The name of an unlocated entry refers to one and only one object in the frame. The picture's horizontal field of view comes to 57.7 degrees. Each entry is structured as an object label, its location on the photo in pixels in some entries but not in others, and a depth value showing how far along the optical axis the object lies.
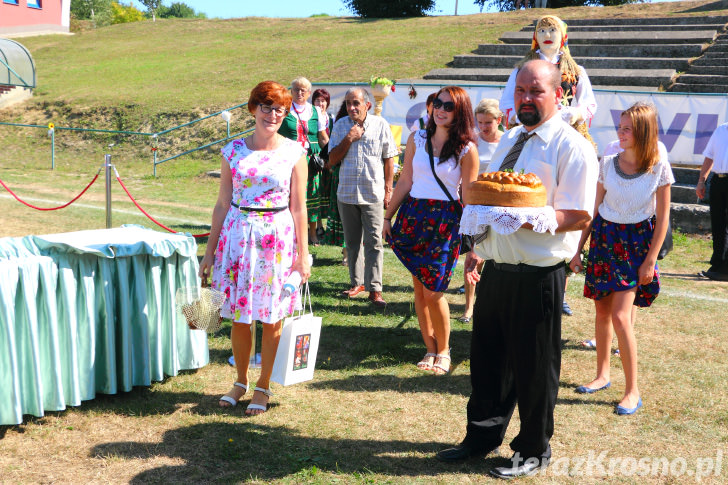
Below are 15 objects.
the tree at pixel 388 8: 37.78
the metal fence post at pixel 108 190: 6.55
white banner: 10.92
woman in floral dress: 3.85
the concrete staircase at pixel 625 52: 16.36
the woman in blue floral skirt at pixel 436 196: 4.57
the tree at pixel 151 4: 90.39
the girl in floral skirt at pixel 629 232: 4.06
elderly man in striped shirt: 6.34
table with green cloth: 3.59
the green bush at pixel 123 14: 71.44
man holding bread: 3.01
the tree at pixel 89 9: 64.18
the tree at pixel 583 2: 36.41
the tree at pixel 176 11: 87.38
